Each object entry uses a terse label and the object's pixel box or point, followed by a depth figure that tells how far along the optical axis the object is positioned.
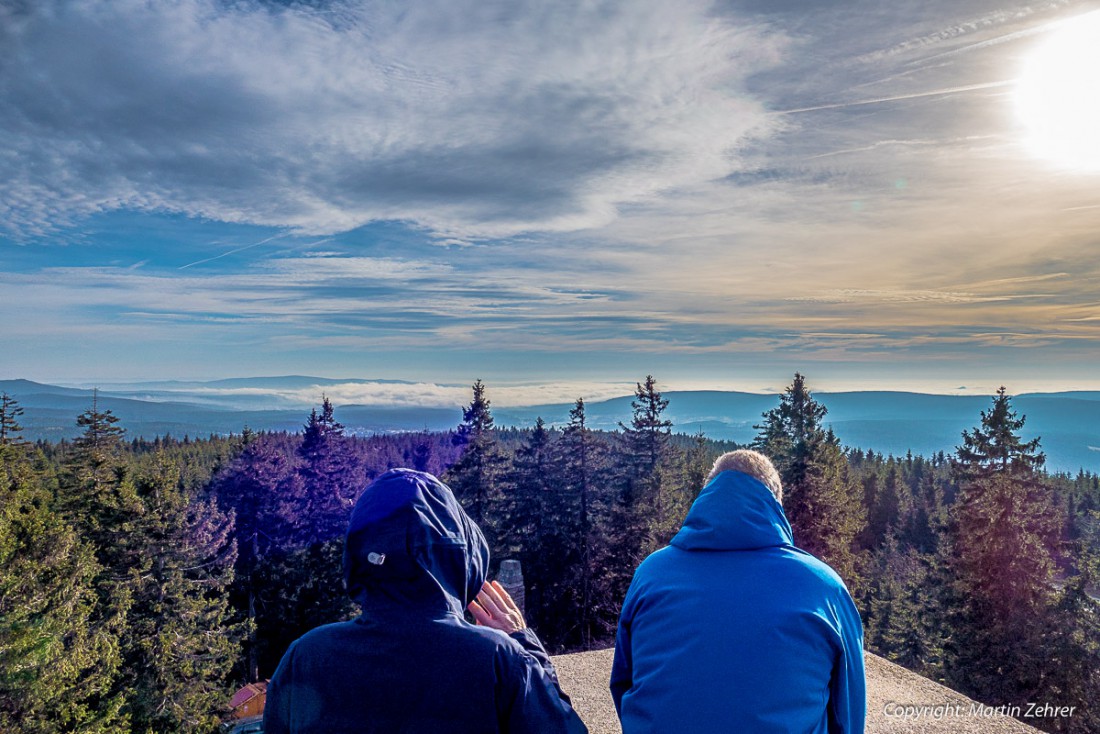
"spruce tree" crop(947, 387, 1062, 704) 15.11
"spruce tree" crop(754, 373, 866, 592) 18.62
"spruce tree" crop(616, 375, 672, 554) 22.03
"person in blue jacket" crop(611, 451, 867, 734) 2.43
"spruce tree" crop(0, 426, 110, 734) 11.30
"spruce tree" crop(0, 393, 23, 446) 22.97
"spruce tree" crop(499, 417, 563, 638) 23.27
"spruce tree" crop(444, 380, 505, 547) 23.19
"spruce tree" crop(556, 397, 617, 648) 22.66
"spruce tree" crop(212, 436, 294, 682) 22.69
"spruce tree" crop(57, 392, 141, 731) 13.23
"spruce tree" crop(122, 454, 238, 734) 14.66
